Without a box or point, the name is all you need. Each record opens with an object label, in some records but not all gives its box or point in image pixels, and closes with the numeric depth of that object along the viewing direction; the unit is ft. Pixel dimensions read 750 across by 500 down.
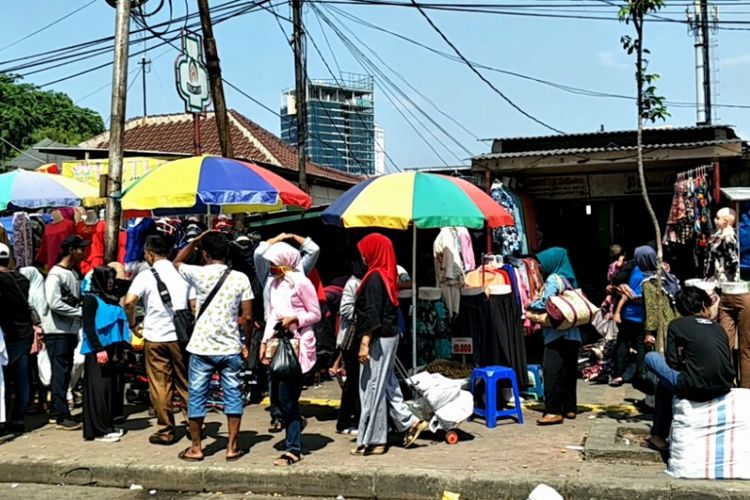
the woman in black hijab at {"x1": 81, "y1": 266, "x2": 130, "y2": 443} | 23.63
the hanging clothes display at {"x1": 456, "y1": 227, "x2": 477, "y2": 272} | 30.58
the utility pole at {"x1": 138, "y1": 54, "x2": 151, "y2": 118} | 96.69
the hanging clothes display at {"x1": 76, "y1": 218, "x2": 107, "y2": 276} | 31.32
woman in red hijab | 21.04
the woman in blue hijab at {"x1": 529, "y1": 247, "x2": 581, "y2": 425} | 24.45
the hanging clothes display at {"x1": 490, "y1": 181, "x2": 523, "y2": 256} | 33.53
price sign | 29.07
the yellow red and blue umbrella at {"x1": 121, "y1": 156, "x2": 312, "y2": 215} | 25.14
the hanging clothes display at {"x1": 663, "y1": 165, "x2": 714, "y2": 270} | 30.68
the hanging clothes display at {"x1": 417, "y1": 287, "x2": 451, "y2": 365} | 31.09
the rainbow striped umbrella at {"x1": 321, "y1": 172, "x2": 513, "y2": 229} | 24.13
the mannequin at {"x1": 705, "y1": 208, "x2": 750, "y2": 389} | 23.03
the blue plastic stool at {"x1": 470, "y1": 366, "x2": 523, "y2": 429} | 24.54
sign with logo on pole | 52.21
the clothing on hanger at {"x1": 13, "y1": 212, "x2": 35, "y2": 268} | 30.73
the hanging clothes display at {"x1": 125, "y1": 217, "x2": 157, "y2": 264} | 29.84
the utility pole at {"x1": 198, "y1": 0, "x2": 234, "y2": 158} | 38.09
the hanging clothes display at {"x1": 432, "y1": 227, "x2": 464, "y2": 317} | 29.48
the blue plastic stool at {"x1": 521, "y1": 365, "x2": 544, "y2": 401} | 29.30
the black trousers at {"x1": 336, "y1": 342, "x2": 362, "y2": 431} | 24.23
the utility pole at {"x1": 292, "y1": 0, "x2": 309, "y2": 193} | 60.23
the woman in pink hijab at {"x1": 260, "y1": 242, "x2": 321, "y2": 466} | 20.89
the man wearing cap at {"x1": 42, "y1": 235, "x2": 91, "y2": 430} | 25.73
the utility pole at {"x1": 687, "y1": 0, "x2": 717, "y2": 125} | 64.08
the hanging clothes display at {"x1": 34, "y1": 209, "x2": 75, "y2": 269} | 31.32
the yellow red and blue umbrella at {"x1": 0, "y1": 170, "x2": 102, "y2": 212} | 30.19
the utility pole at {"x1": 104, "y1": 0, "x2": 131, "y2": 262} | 28.04
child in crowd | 30.27
